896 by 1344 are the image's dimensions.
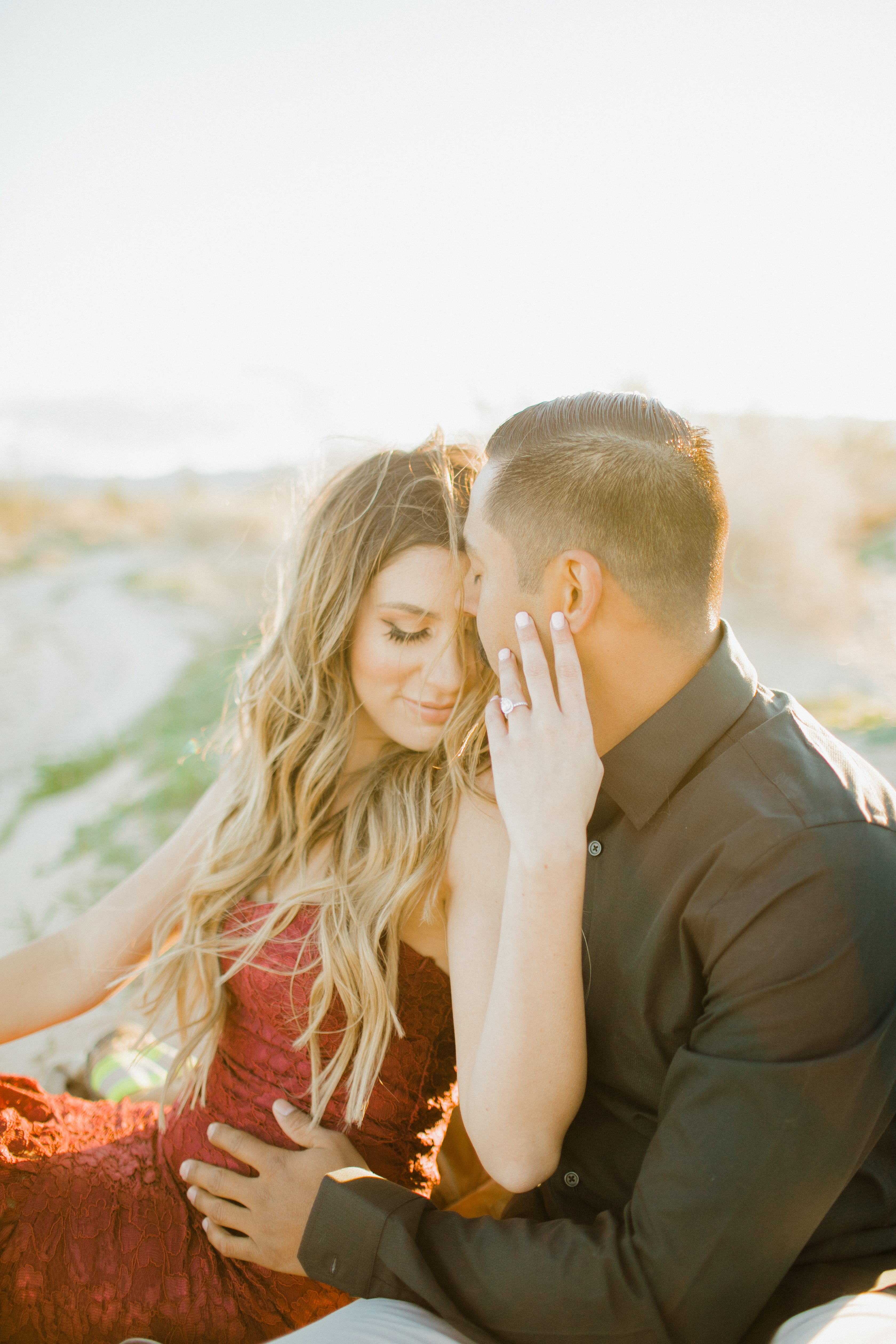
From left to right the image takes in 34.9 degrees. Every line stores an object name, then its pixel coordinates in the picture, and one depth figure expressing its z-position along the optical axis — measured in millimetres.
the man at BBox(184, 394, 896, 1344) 885
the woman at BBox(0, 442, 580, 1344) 1054
